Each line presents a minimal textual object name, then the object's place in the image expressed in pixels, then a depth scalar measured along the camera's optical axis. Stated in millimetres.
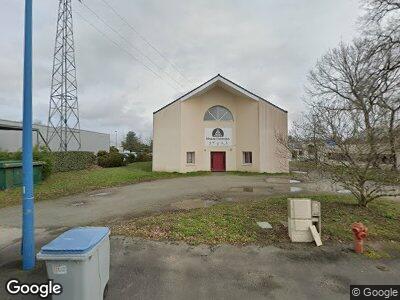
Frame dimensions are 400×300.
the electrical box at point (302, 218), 5980
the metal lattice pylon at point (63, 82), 27703
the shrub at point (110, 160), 27250
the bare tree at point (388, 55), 16734
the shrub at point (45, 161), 15938
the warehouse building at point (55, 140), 24809
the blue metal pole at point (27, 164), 4543
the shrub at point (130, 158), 33781
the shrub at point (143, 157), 36550
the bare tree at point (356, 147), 7977
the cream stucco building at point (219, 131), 22281
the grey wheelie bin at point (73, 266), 3112
